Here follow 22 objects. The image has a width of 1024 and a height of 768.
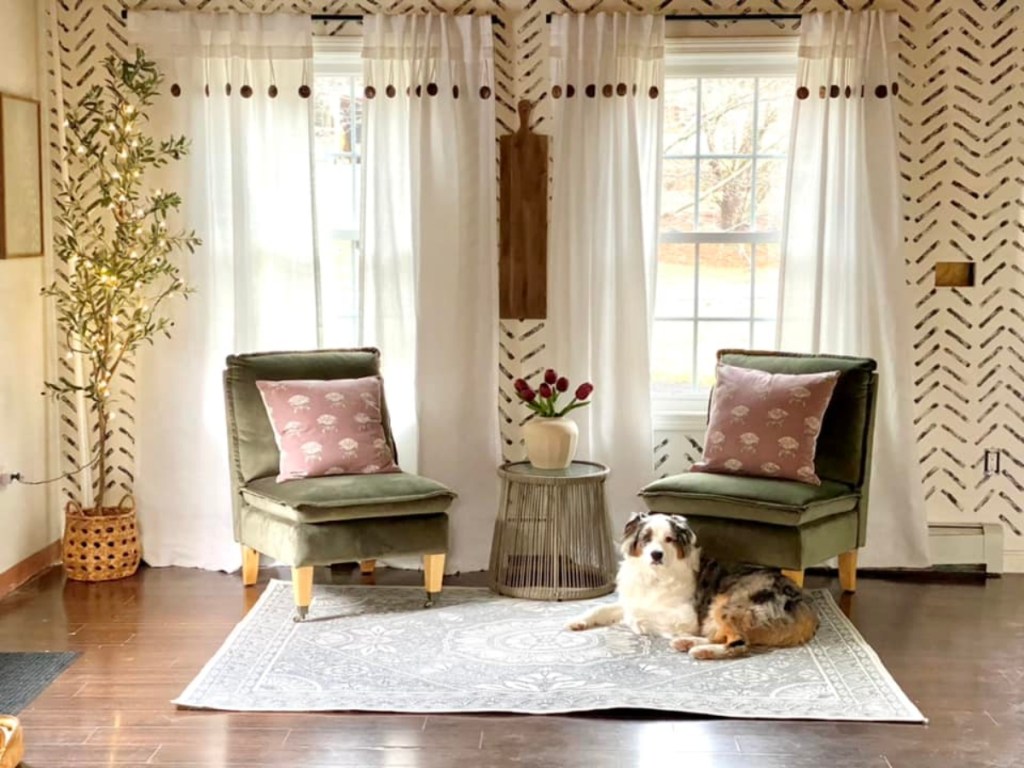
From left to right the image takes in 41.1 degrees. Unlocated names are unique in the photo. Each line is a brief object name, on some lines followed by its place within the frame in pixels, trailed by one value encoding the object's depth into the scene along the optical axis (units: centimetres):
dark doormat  411
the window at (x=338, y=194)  589
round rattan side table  522
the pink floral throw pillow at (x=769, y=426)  518
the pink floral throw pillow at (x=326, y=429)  520
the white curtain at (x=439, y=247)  564
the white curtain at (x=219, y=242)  563
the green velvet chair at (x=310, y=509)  490
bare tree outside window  590
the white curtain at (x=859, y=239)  557
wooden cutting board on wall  571
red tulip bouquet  536
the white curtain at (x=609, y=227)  562
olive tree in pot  545
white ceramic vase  531
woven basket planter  552
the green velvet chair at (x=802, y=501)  493
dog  457
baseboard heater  572
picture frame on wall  525
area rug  409
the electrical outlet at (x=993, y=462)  579
